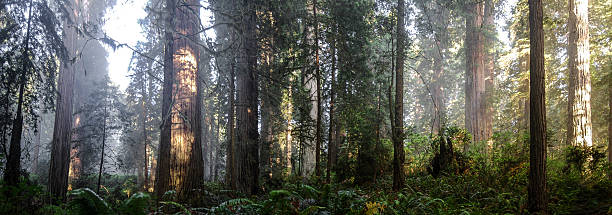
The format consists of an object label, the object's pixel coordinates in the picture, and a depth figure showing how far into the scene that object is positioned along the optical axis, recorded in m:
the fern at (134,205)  2.93
